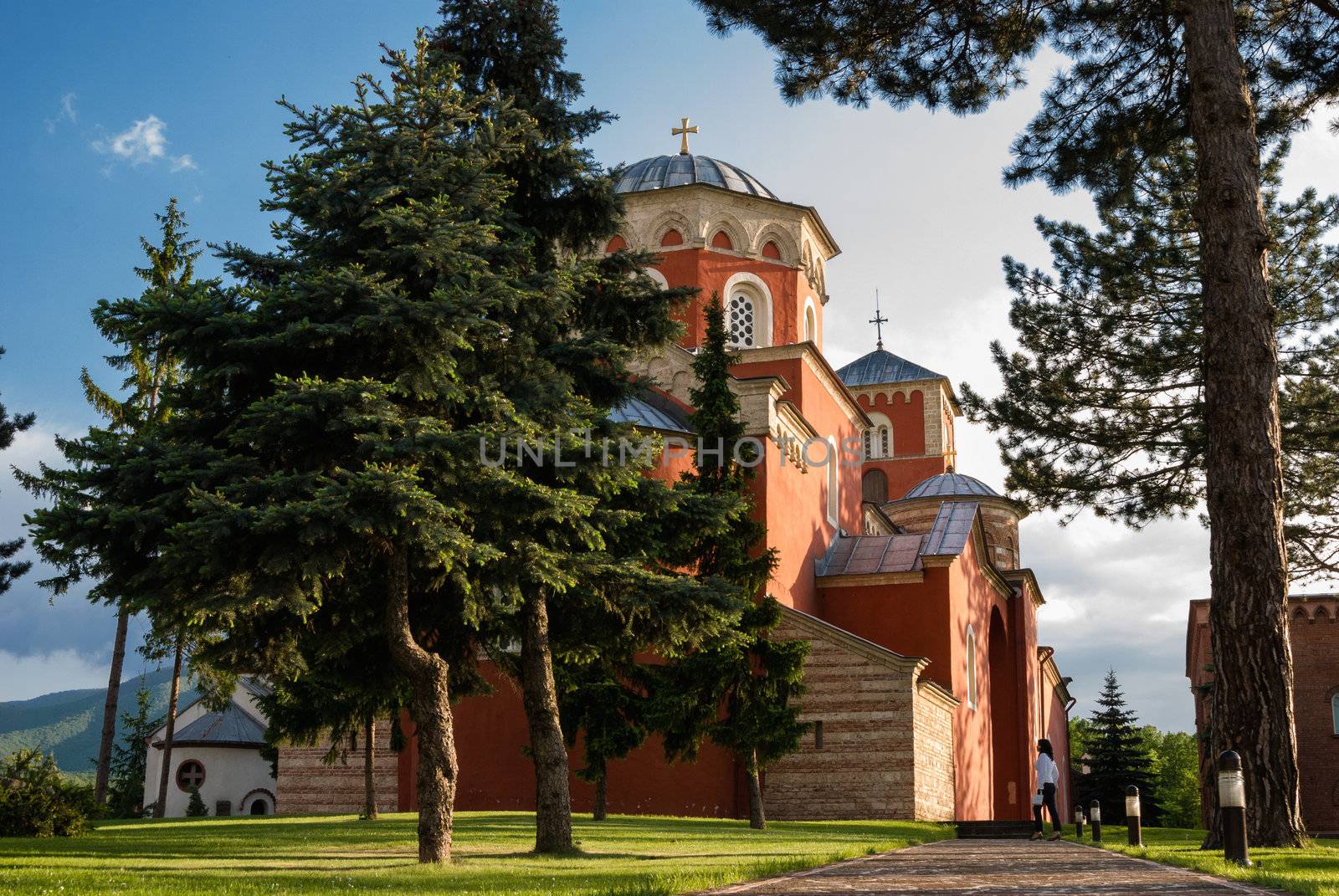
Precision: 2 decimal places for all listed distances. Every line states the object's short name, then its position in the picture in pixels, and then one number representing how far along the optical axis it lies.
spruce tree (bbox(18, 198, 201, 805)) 9.34
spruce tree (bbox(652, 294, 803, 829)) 16.62
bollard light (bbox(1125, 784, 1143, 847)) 12.46
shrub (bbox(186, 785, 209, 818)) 34.56
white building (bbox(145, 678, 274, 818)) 36.06
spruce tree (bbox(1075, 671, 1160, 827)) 42.94
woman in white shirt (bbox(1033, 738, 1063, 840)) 15.84
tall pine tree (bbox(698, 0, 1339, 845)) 10.59
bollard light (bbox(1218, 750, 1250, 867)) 8.26
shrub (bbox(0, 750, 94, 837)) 14.23
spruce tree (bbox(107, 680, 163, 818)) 35.34
